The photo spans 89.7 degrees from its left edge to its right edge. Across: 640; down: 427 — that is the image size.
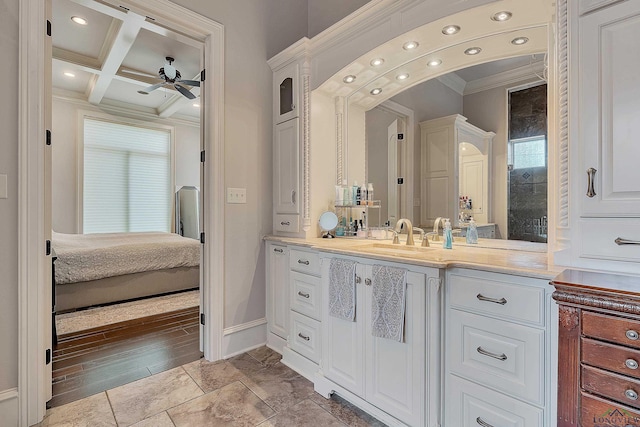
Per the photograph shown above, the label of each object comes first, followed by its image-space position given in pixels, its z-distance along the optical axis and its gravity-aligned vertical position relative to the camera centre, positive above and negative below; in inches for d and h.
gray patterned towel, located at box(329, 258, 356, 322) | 71.6 -17.6
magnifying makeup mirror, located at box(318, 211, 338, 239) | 101.7 -3.0
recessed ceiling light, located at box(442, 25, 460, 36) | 73.2 +42.0
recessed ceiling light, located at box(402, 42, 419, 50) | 81.7 +42.7
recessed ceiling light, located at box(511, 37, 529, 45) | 72.4 +38.9
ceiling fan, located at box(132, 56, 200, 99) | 155.1 +65.3
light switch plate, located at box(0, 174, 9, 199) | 65.9 +5.0
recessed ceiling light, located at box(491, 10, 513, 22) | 66.1 +40.9
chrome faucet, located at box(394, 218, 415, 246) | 90.2 -5.6
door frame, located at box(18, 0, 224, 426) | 67.7 -1.4
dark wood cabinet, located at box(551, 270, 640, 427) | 35.3 -16.2
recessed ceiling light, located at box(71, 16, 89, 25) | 129.3 +78.2
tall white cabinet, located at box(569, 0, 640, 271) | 47.6 +12.2
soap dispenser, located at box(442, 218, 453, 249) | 83.6 -6.7
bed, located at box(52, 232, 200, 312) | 134.2 -25.8
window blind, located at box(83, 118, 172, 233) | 225.3 +25.2
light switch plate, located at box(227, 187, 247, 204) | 99.5 +5.2
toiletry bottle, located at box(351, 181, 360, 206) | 106.2 +5.8
